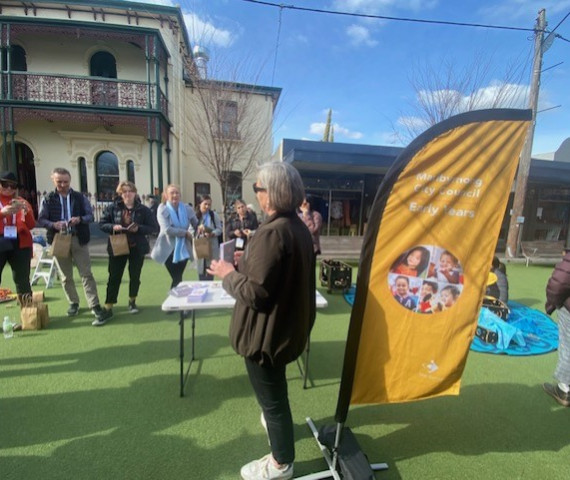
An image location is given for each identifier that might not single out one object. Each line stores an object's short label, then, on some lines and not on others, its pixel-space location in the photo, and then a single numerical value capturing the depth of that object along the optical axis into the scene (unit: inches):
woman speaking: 53.8
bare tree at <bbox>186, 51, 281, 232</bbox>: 345.4
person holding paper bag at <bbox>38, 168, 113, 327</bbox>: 141.2
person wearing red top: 126.7
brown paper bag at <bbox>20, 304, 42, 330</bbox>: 138.9
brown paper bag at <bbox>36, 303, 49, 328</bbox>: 142.0
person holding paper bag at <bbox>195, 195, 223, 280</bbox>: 171.5
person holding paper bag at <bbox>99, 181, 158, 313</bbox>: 152.9
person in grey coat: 156.6
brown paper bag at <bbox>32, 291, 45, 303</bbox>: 144.3
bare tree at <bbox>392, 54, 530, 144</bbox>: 349.8
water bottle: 132.3
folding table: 93.0
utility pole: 315.9
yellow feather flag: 60.5
